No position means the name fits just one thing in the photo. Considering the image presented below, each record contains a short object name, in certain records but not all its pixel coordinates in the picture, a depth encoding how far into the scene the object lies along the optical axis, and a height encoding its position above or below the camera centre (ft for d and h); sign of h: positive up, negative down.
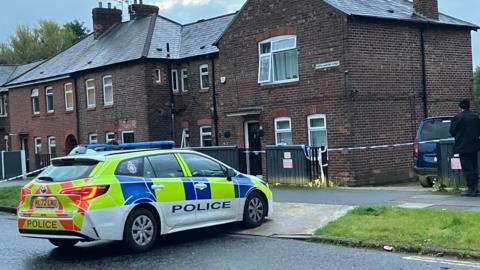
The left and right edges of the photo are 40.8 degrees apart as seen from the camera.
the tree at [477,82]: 174.91 +12.04
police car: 30.09 -2.74
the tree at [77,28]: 252.62 +46.30
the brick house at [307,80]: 67.00 +6.67
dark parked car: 52.52 -1.59
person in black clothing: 43.01 -1.05
